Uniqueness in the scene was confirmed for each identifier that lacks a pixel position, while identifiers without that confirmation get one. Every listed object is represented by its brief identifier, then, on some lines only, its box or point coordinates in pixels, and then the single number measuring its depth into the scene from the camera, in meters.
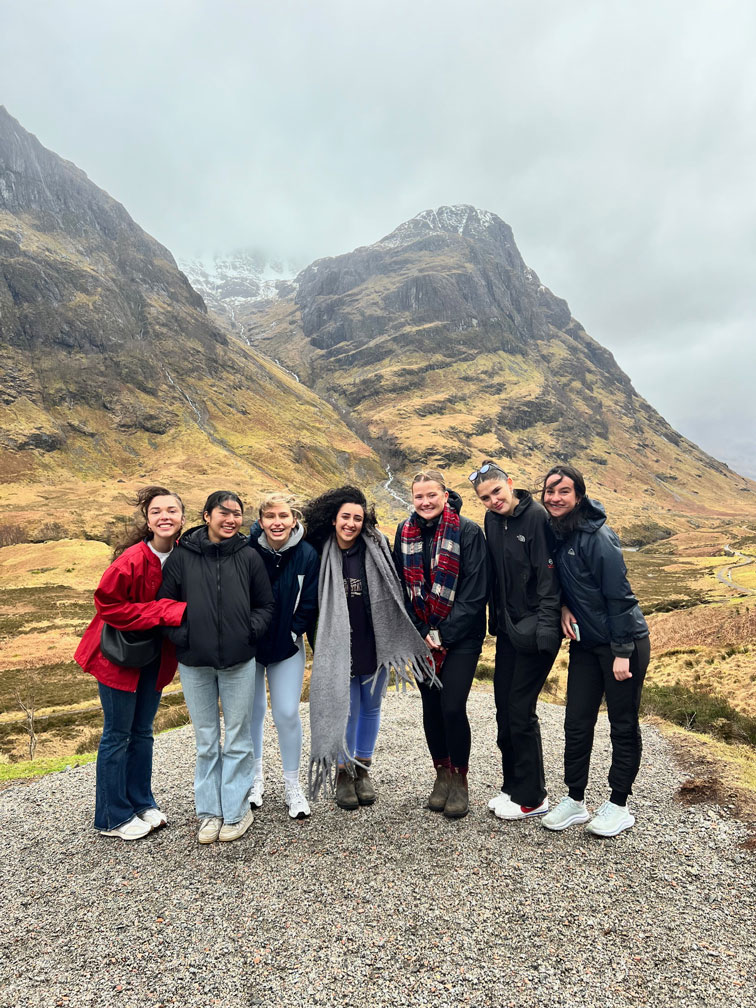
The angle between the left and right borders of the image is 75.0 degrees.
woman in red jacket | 4.72
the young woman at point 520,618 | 4.95
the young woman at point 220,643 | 4.75
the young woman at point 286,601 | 5.13
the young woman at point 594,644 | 4.76
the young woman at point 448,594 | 5.13
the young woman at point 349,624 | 5.27
